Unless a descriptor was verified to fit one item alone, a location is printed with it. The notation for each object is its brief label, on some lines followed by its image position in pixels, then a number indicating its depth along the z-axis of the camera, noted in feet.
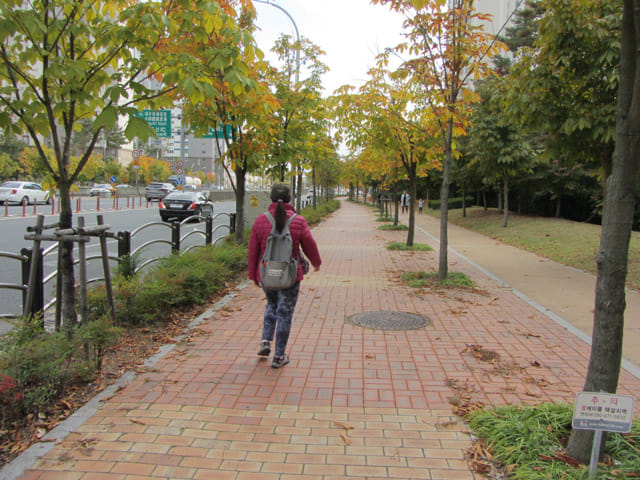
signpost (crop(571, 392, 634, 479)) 8.89
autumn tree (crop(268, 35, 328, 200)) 41.93
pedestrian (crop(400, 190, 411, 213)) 119.36
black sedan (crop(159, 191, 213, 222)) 75.66
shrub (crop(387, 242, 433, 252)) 48.80
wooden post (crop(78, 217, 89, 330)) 14.30
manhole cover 20.57
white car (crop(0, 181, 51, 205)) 98.54
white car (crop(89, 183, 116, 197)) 174.77
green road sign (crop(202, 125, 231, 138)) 34.12
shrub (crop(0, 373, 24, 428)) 10.96
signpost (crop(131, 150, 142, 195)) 94.11
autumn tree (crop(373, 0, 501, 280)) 28.19
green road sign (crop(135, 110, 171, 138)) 56.43
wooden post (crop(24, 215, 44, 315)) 14.43
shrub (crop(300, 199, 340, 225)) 77.38
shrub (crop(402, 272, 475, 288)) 29.73
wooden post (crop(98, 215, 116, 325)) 15.48
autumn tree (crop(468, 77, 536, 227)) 67.72
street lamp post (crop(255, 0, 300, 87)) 53.36
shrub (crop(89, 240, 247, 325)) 18.92
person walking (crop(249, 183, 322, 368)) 15.16
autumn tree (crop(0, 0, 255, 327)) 12.92
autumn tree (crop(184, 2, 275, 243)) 27.99
